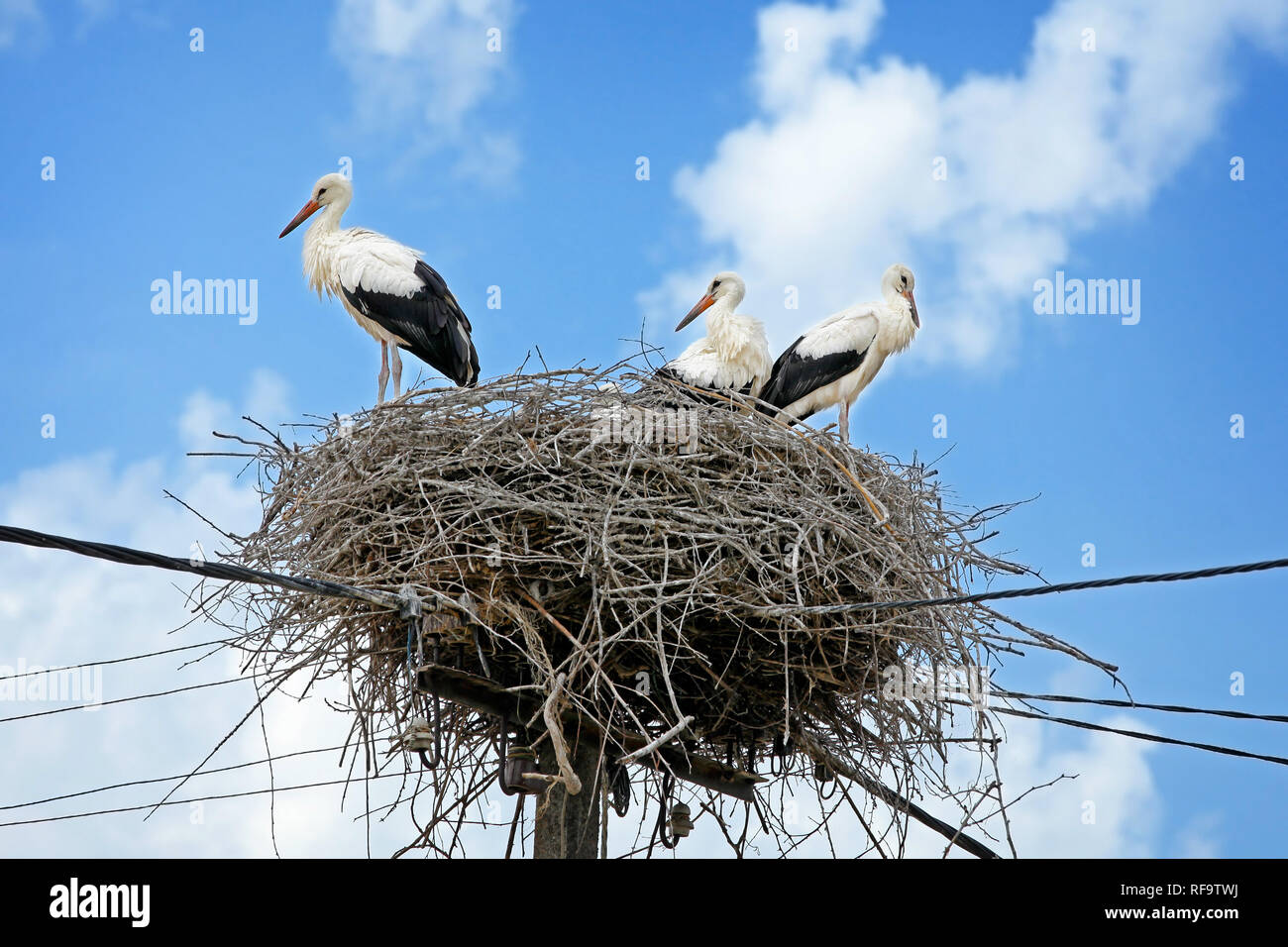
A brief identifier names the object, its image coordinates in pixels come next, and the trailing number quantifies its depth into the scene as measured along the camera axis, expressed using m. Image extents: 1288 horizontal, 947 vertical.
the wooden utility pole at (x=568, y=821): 5.46
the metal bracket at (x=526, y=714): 5.17
